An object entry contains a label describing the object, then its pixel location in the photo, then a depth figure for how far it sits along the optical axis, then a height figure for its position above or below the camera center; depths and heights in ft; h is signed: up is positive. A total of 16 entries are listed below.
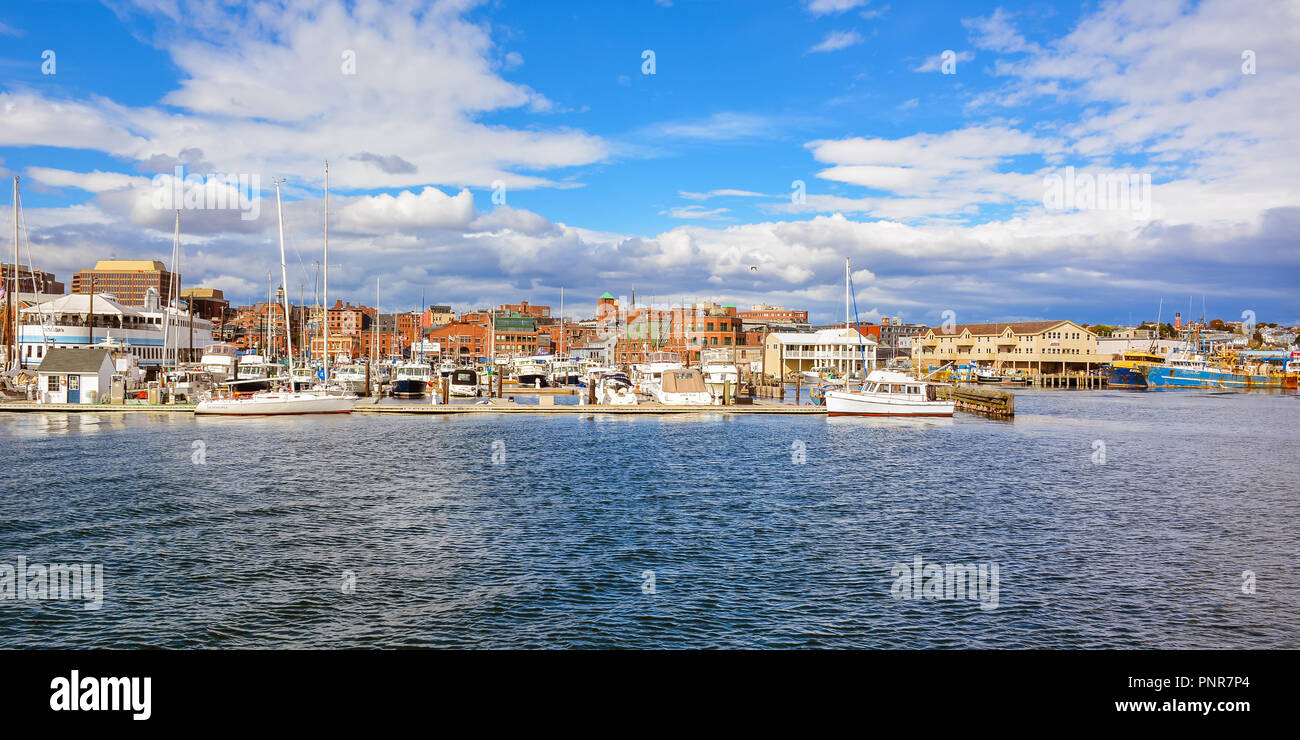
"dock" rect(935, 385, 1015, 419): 226.79 -8.22
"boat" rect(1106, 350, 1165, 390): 436.35 -0.43
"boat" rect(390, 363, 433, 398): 280.31 -2.36
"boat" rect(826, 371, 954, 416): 215.51 -8.00
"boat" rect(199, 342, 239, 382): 292.20 +4.68
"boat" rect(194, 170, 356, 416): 196.44 -7.31
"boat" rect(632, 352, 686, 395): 271.14 +2.18
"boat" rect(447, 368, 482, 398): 282.77 -3.06
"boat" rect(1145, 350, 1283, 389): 439.22 -0.49
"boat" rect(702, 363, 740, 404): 308.40 -0.22
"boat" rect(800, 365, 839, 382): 405.76 +0.83
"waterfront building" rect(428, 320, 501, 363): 592.68 +15.94
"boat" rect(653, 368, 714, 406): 230.89 -4.36
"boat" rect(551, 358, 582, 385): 369.71 +1.84
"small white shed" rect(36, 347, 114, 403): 209.26 -0.29
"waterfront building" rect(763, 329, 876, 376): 469.98 +14.95
